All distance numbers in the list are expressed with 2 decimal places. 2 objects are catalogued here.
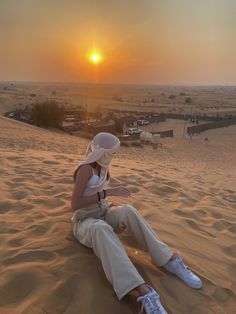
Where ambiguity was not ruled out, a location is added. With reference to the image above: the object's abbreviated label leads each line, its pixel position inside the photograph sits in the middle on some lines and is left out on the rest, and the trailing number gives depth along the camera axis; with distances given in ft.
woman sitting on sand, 5.83
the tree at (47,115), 57.02
